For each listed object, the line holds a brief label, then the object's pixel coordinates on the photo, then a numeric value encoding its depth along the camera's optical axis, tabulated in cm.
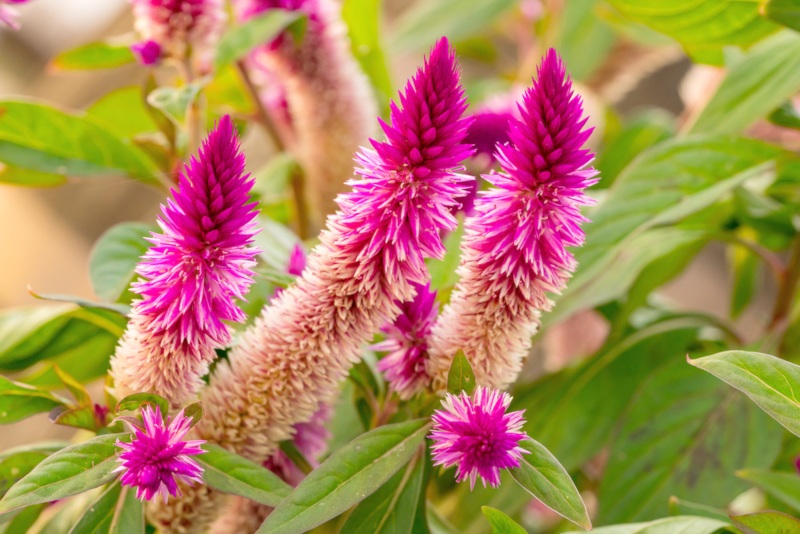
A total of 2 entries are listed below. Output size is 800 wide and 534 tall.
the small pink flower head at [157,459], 57
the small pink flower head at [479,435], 58
